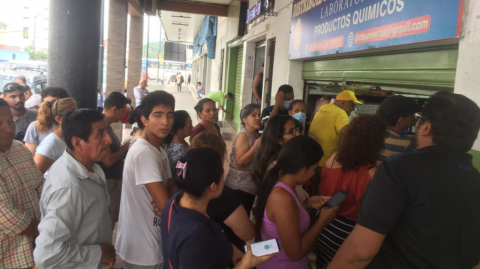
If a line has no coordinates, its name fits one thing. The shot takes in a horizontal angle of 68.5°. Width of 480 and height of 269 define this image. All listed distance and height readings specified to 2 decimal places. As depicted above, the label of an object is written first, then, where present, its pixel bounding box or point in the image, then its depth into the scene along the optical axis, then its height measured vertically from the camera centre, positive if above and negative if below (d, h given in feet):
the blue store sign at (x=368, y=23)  8.30 +2.21
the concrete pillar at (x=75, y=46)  11.63 +0.98
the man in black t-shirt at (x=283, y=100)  15.77 -0.42
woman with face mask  14.44 -0.66
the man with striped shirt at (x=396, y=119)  9.51 -0.55
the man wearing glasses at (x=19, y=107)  13.78 -1.40
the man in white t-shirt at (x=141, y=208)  6.74 -2.54
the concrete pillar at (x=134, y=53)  43.32 +3.36
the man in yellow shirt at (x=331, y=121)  12.48 -0.97
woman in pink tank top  6.43 -2.22
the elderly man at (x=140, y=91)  33.49 -1.04
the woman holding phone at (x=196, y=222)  4.90 -1.99
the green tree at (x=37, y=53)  196.39 +12.29
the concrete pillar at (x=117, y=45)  30.71 +2.95
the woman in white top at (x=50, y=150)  8.71 -1.89
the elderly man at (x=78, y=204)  5.34 -2.07
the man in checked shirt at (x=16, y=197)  6.11 -2.31
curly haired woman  7.59 -1.63
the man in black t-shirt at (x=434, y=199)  4.69 -1.31
